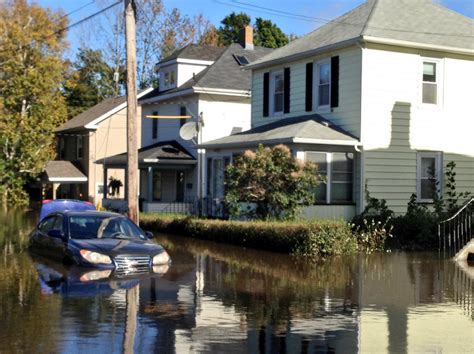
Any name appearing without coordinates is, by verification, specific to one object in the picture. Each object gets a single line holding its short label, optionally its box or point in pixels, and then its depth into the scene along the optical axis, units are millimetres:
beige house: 45469
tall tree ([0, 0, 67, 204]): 49469
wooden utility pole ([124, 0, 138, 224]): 20047
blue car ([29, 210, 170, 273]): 14719
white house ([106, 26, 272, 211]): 34531
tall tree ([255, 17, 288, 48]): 63219
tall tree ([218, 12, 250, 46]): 69688
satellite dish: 31906
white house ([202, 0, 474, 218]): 23953
